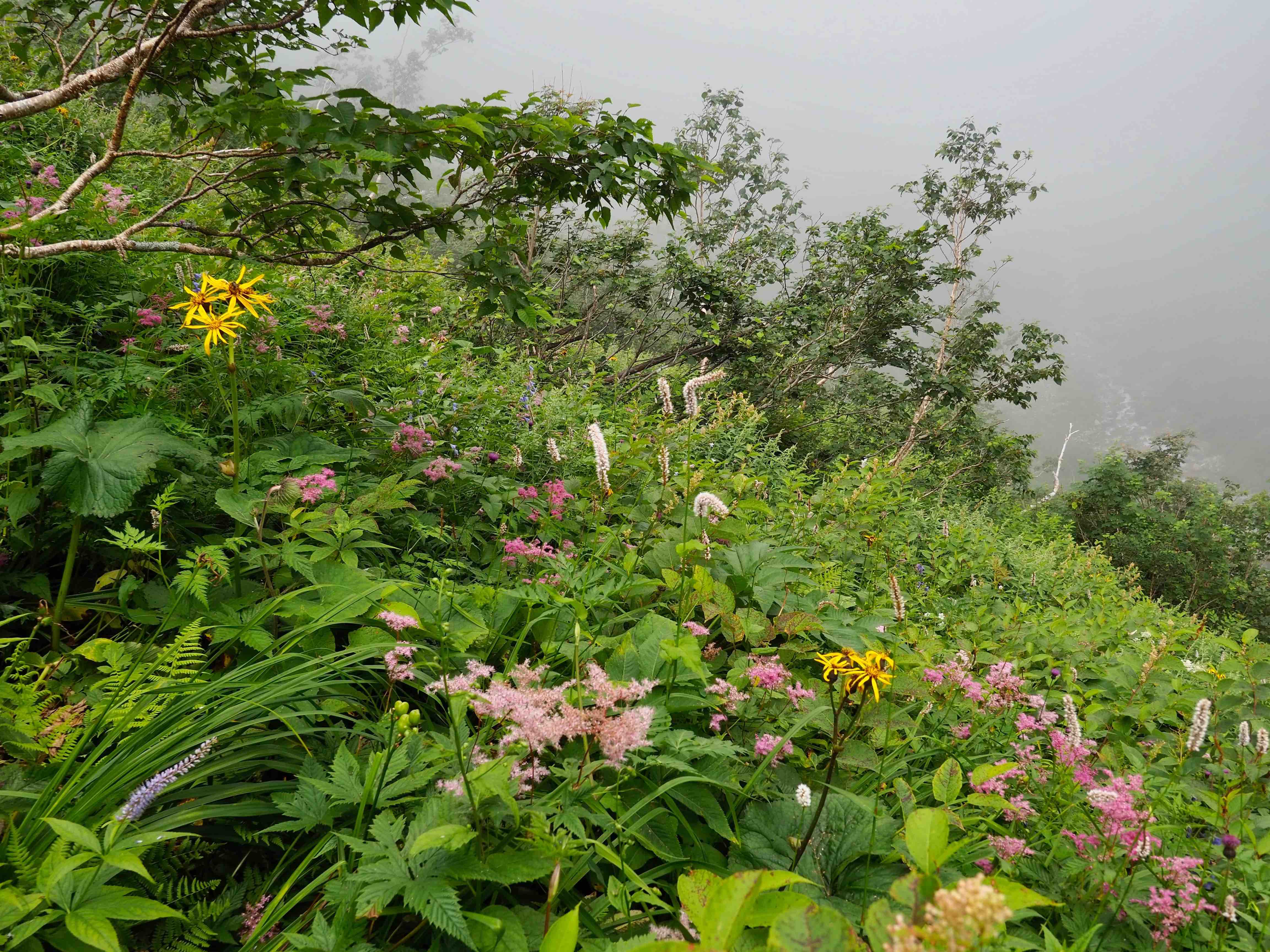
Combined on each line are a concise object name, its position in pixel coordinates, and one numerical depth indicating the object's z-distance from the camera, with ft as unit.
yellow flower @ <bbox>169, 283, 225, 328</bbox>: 4.42
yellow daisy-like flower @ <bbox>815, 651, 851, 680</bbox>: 3.73
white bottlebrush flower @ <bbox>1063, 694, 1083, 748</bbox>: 4.25
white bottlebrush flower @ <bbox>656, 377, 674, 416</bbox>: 6.29
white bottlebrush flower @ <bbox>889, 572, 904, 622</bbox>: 4.80
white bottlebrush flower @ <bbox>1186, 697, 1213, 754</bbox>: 4.24
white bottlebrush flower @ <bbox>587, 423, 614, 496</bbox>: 5.06
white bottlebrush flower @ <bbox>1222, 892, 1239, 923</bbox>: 3.18
